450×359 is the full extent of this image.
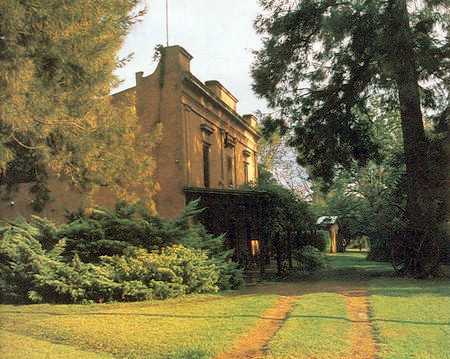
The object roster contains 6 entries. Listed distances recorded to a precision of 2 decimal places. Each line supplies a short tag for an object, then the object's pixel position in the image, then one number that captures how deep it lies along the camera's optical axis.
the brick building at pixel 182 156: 17.78
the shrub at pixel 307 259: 19.67
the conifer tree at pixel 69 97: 8.09
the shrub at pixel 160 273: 10.99
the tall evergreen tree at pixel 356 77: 14.41
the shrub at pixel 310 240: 20.29
